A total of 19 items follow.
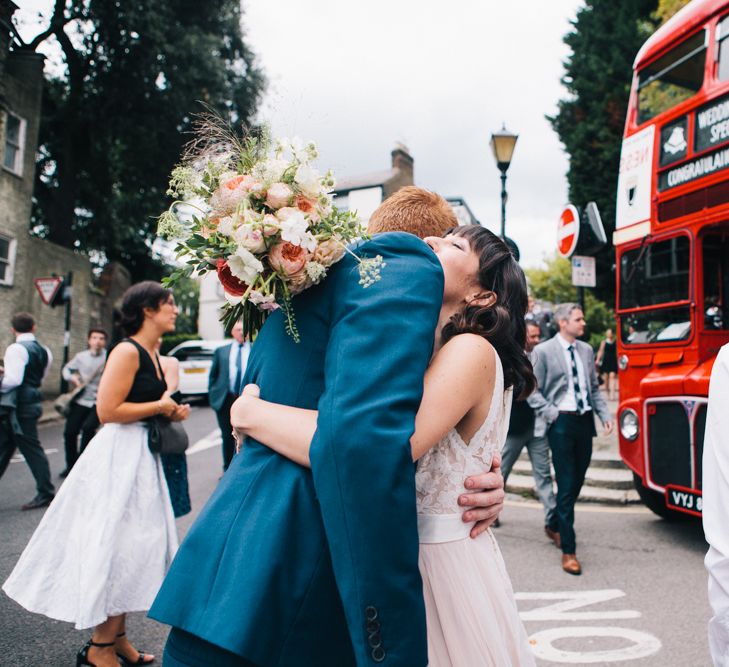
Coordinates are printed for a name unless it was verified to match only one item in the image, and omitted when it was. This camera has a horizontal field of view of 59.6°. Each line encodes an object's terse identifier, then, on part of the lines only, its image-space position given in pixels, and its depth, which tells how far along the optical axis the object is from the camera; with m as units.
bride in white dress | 1.49
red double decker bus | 5.66
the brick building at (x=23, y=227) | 17.59
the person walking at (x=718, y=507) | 1.57
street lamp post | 9.67
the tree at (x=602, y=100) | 24.38
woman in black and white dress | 3.13
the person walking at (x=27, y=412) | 6.76
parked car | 17.73
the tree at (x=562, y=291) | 35.82
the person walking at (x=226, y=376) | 7.96
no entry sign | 8.17
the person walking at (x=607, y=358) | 17.98
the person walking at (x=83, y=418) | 7.80
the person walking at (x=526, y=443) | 6.29
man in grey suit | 5.37
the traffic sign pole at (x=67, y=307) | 17.52
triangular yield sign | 16.27
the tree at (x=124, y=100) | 18.33
